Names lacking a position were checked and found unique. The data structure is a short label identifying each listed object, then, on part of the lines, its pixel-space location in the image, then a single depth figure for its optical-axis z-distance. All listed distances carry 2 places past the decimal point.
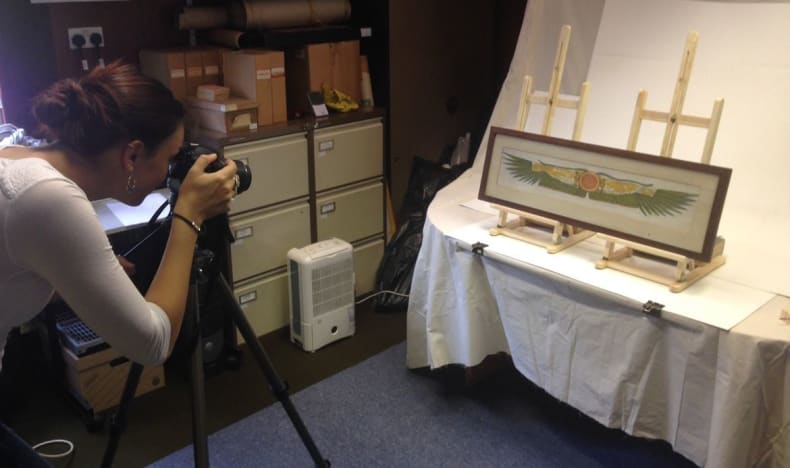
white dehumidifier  2.81
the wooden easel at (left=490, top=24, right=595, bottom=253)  2.07
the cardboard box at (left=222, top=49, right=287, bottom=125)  2.72
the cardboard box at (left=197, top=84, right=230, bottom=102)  2.65
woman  1.01
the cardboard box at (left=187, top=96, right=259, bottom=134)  2.62
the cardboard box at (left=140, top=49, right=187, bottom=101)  2.67
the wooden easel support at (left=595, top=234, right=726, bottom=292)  1.81
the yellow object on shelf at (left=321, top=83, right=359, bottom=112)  3.03
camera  1.40
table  1.60
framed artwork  1.74
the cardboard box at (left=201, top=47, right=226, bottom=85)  2.79
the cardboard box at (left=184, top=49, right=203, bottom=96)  2.72
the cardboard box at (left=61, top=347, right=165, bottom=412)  2.33
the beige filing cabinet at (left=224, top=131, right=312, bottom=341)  2.71
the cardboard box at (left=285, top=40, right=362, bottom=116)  2.97
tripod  1.52
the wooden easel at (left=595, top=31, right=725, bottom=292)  1.78
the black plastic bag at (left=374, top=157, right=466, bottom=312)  3.21
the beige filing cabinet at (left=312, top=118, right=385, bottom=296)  2.97
